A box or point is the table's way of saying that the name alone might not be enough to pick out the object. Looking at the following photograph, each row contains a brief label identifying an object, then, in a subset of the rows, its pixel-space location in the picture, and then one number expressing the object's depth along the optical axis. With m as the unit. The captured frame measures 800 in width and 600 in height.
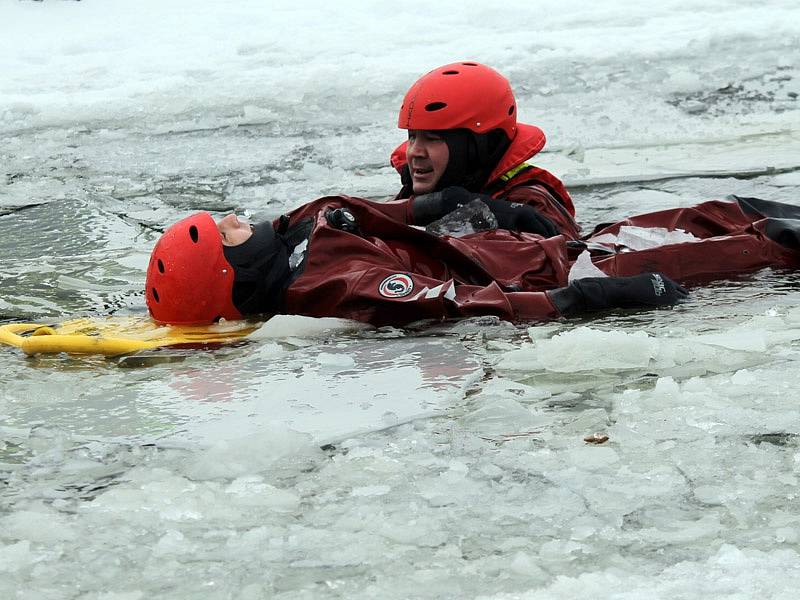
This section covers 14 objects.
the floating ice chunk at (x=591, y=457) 6.30
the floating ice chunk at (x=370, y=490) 6.16
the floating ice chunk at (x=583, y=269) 10.34
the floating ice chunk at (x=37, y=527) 5.81
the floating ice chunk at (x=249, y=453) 6.55
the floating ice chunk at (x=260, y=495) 6.10
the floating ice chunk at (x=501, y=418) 6.95
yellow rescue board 9.30
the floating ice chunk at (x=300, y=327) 9.55
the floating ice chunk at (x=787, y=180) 14.65
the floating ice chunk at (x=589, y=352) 8.01
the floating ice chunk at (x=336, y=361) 8.55
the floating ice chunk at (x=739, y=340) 8.18
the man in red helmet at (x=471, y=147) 11.26
